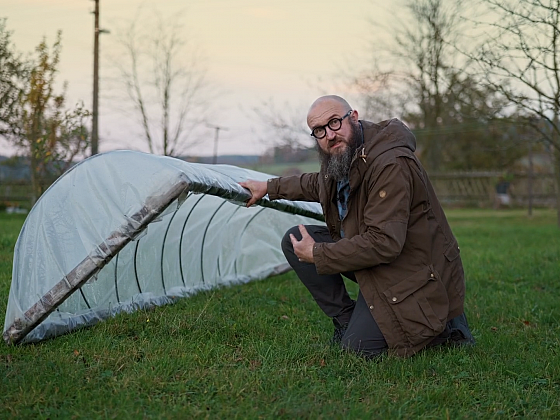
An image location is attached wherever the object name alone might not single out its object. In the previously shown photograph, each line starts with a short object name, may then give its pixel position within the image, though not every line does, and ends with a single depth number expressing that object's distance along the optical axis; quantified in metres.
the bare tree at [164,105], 26.89
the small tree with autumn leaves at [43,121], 12.99
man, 4.25
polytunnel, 4.45
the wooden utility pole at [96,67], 20.53
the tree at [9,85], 14.95
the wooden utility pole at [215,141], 28.13
